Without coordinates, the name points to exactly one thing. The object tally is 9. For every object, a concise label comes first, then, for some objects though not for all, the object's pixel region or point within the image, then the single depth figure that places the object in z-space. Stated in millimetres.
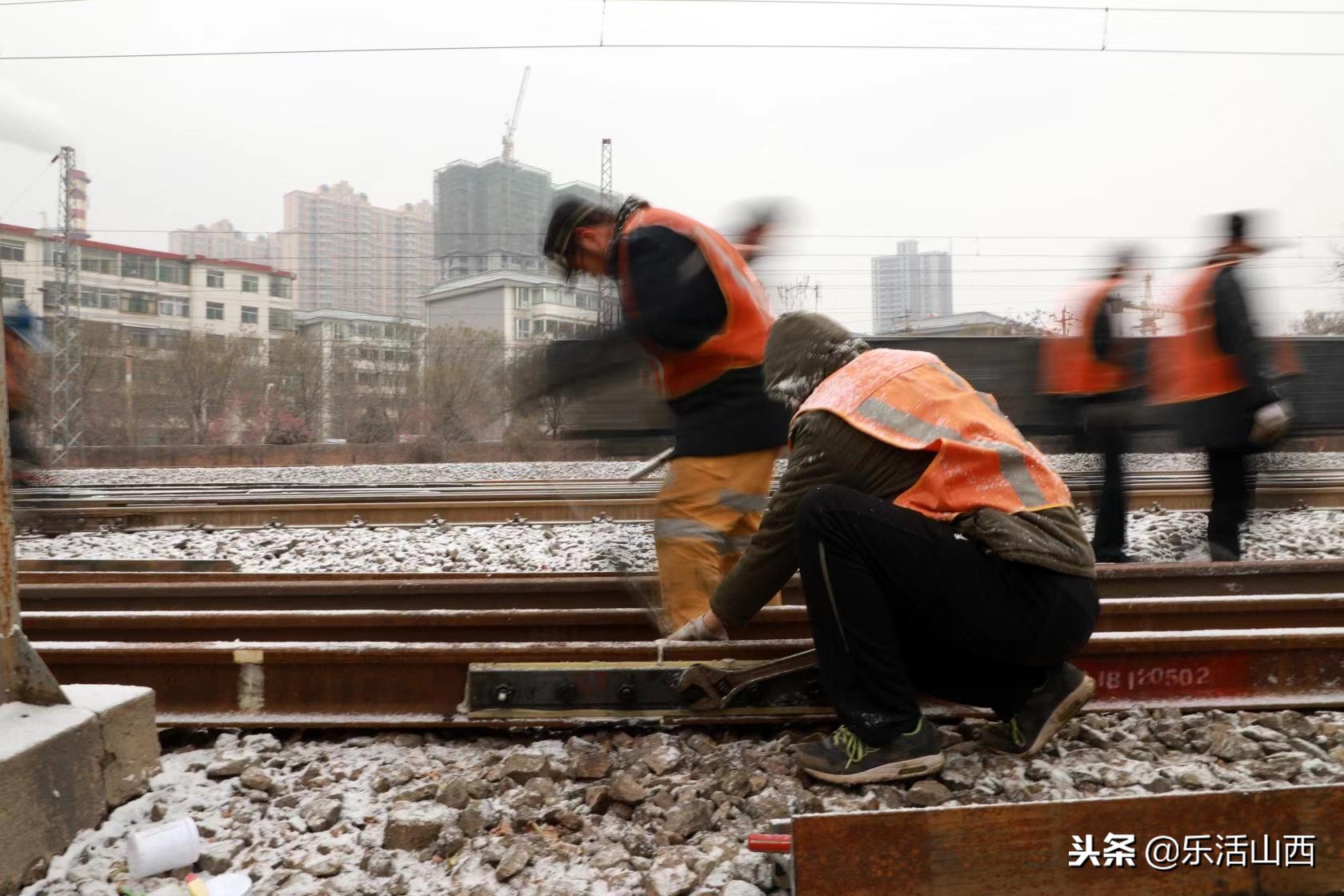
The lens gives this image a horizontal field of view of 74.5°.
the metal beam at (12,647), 2205
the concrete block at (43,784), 2057
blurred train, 10844
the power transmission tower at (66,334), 22578
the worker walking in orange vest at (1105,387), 5703
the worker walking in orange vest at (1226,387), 5074
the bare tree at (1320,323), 17188
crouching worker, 2305
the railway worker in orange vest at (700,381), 3379
